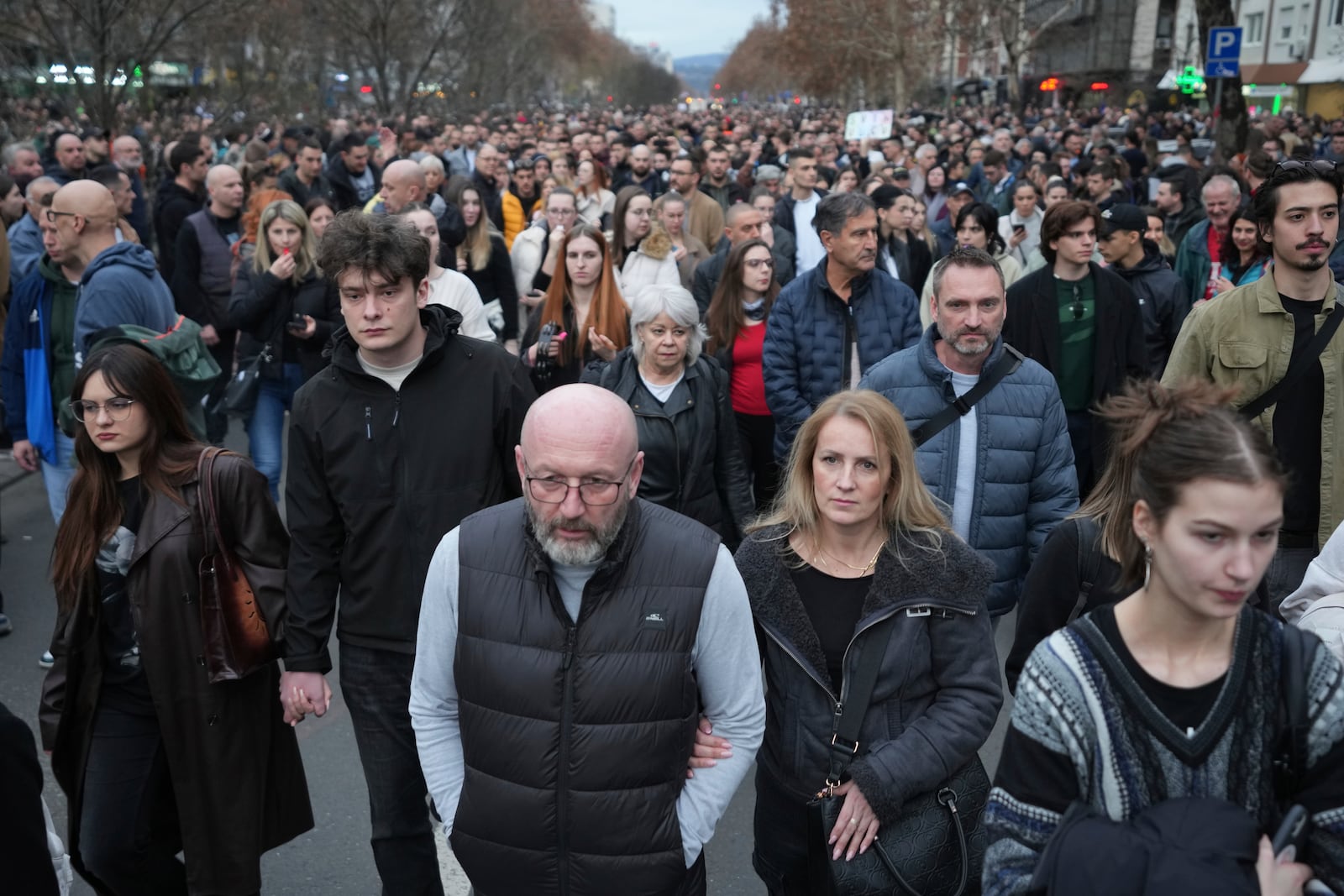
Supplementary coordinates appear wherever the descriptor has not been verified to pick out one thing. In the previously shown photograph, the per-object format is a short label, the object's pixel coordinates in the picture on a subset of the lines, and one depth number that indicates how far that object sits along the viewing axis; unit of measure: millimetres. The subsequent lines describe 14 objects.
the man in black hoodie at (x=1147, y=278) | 6887
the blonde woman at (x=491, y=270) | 8539
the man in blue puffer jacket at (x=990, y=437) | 4160
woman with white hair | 4789
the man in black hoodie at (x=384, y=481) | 3570
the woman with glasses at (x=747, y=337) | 6414
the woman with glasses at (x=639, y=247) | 7914
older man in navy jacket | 5820
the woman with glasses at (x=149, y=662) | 3482
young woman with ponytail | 2018
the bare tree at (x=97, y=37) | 14055
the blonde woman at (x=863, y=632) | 2980
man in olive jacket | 4250
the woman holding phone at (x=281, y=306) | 6707
